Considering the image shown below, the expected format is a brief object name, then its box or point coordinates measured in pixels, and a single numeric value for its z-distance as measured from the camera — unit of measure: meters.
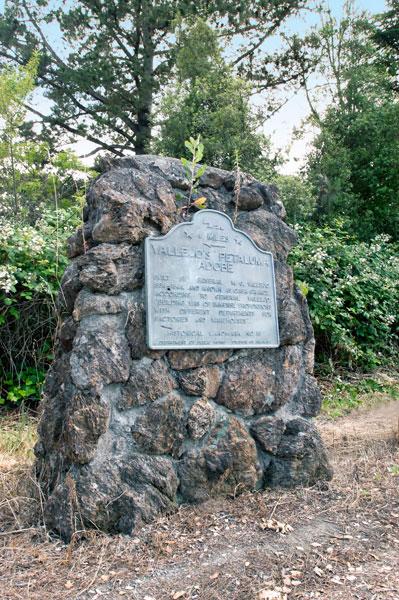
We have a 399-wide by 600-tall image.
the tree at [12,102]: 7.05
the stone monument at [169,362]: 2.25
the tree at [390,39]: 13.12
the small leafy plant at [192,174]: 2.75
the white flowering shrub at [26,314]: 4.27
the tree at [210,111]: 9.23
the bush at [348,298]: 5.62
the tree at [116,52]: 12.45
